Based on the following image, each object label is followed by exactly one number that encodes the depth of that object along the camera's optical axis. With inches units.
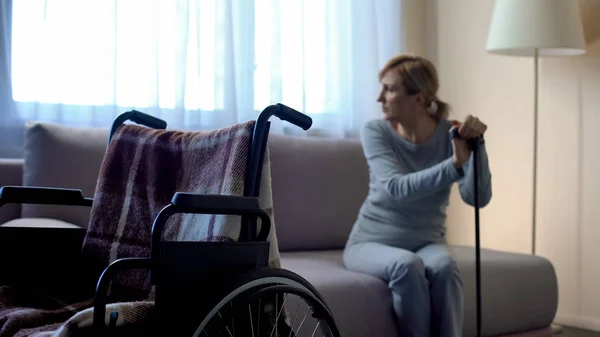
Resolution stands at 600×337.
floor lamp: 105.9
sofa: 78.7
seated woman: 78.6
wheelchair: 45.8
